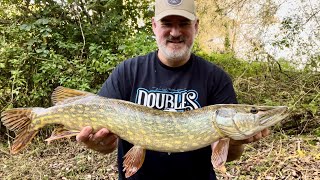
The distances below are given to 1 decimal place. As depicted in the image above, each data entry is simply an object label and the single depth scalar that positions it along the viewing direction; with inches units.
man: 69.3
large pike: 63.7
